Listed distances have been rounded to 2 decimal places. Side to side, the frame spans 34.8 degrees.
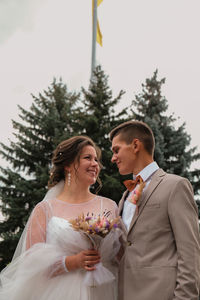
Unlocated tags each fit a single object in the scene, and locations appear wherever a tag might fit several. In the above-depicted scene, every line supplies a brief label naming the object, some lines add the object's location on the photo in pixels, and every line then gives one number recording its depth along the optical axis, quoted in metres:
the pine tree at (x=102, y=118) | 12.06
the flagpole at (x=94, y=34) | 13.28
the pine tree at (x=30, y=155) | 12.38
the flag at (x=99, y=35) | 15.73
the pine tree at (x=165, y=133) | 13.57
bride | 3.20
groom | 2.61
